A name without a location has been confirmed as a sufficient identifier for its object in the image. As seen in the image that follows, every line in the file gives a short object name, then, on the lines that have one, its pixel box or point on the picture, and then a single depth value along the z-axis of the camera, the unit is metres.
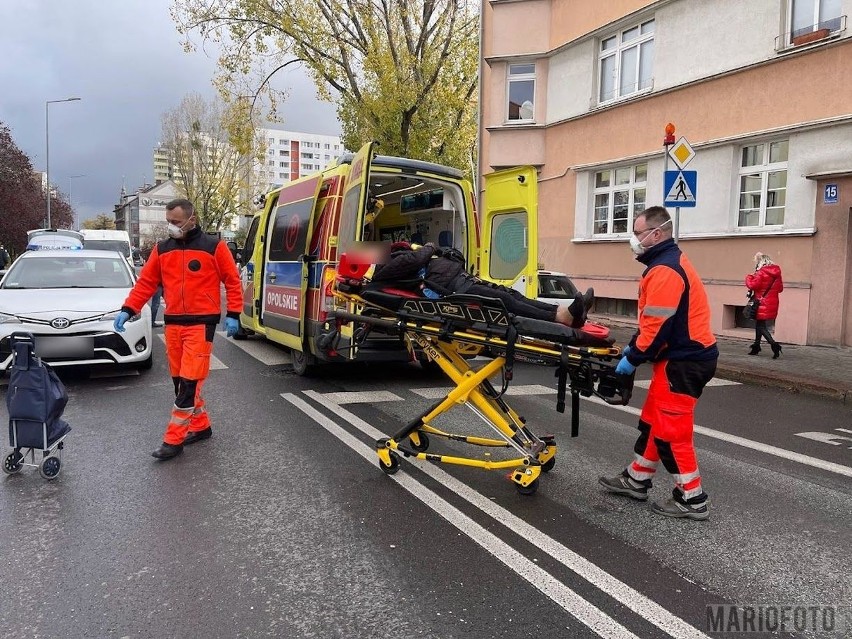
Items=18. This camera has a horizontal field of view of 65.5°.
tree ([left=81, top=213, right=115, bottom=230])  119.12
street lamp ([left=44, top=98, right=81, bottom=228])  39.85
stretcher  4.01
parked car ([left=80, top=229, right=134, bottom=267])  24.12
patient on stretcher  4.17
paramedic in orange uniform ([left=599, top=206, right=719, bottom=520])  3.83
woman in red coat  10.41
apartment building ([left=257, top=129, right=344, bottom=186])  137.88
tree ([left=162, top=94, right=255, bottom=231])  57.22
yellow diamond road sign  9.57
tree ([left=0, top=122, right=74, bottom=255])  31.55
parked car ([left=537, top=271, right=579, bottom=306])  11.07
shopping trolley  4.45
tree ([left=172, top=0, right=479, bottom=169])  19.23
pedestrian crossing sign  9.50
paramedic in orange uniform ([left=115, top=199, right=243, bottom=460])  5.17
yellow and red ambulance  6.93
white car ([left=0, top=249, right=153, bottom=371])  7.00
